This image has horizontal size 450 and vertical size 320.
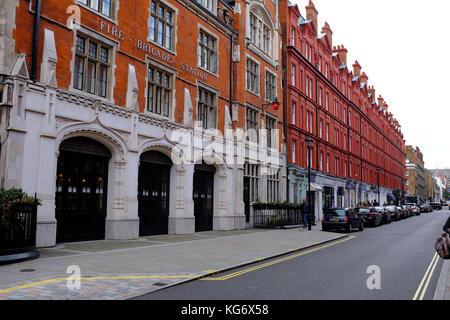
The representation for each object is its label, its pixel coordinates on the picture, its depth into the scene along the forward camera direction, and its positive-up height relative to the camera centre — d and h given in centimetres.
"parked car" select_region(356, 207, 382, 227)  2798 -87
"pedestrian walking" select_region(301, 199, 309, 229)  2417 -50
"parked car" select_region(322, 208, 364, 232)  2264 -94
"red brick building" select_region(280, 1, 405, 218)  3325 +966
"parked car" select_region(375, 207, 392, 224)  3126 -94
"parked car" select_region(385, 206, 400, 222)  3659 -73
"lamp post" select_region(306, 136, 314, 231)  2302 -69
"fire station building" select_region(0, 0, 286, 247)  1217 +354
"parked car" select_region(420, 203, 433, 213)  6484 -56
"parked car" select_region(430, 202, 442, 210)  8352 -6
